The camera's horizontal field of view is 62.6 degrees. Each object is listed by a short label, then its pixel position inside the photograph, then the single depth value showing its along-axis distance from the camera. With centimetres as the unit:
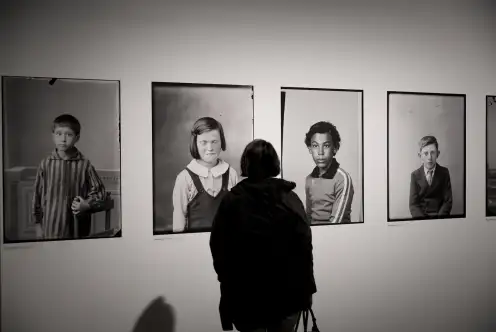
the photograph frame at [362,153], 294
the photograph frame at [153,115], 262
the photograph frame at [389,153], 307
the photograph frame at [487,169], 330
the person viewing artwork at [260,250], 195
